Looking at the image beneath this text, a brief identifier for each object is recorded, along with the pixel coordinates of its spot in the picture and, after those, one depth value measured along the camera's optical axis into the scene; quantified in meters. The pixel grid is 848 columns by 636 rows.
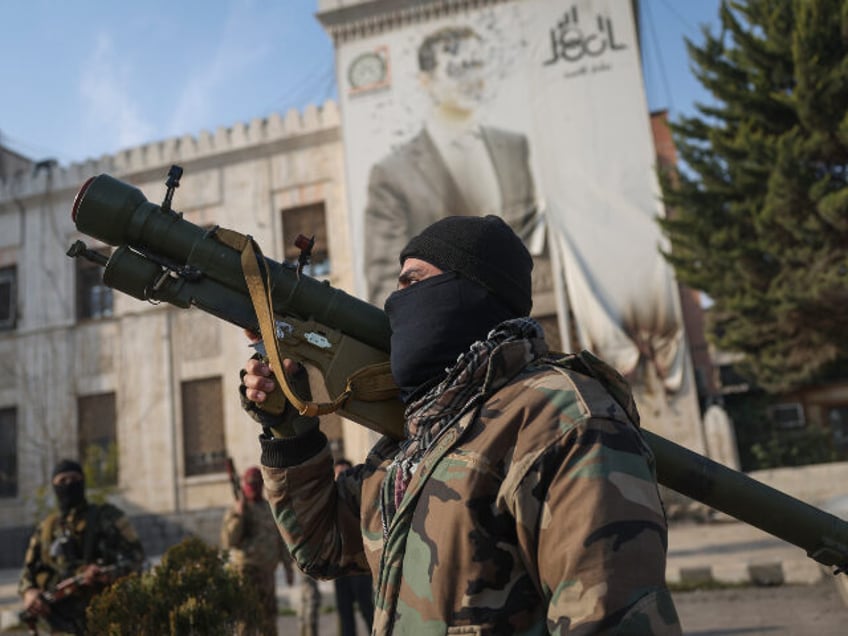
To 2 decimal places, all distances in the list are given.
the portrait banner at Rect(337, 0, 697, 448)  14.31
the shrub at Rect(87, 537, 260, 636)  3.19
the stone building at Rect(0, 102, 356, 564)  16.64
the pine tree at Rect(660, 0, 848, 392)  10.28
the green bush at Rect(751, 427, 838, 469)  14.75
